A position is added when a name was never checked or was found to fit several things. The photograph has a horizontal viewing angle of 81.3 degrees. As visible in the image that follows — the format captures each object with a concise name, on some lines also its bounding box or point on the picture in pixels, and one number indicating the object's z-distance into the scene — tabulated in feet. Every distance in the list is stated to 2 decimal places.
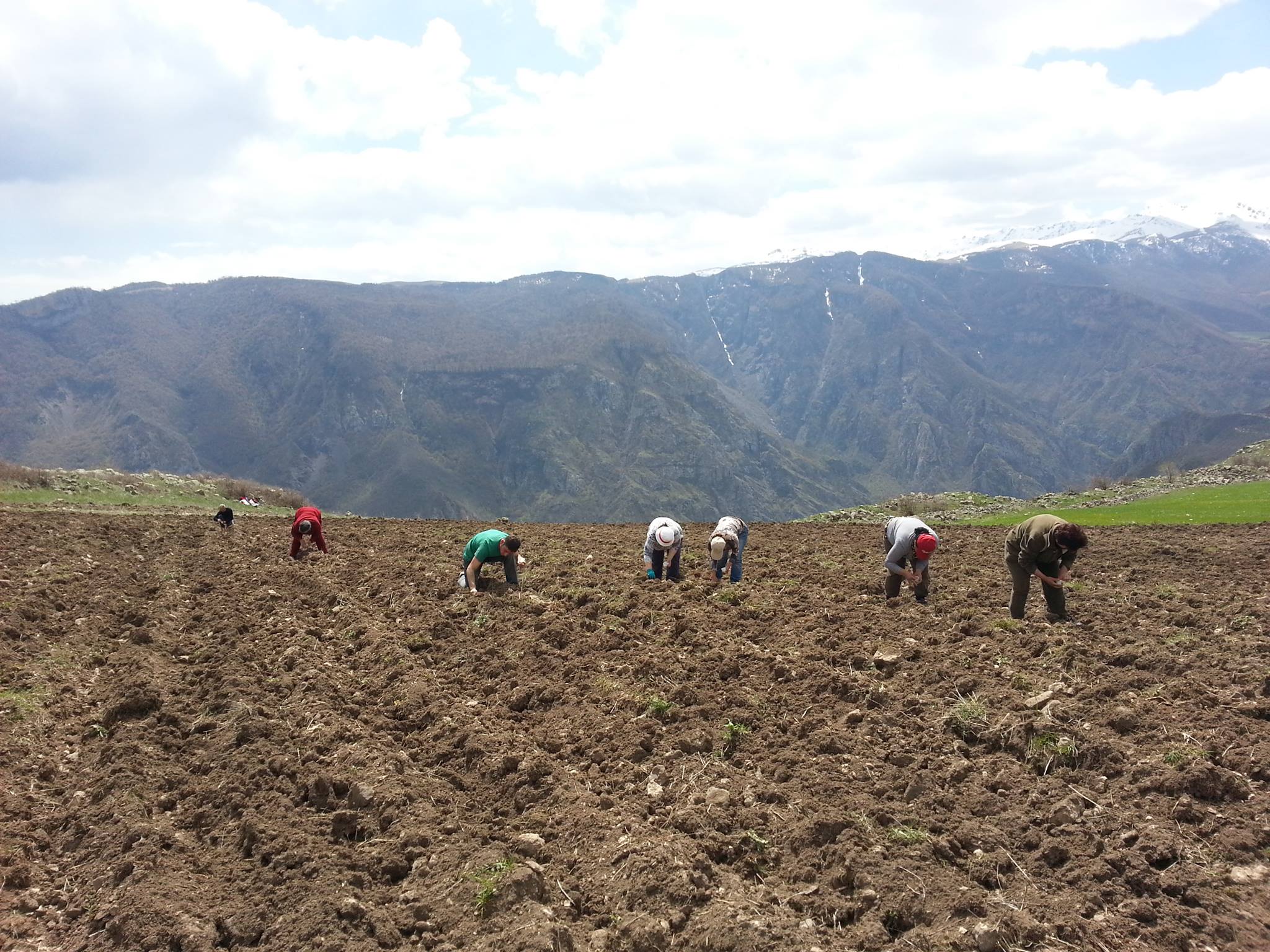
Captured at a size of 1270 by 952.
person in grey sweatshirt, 33.55
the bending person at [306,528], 46.91
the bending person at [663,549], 38.47
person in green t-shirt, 36.91
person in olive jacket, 29.30
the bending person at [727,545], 37.68
